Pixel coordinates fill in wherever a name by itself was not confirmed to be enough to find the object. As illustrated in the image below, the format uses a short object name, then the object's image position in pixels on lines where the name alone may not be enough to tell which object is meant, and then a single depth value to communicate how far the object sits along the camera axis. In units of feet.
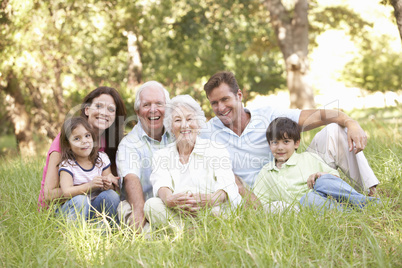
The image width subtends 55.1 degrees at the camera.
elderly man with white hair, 11.09
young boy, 10.00
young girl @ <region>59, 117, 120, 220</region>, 10.29
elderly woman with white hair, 10.00
